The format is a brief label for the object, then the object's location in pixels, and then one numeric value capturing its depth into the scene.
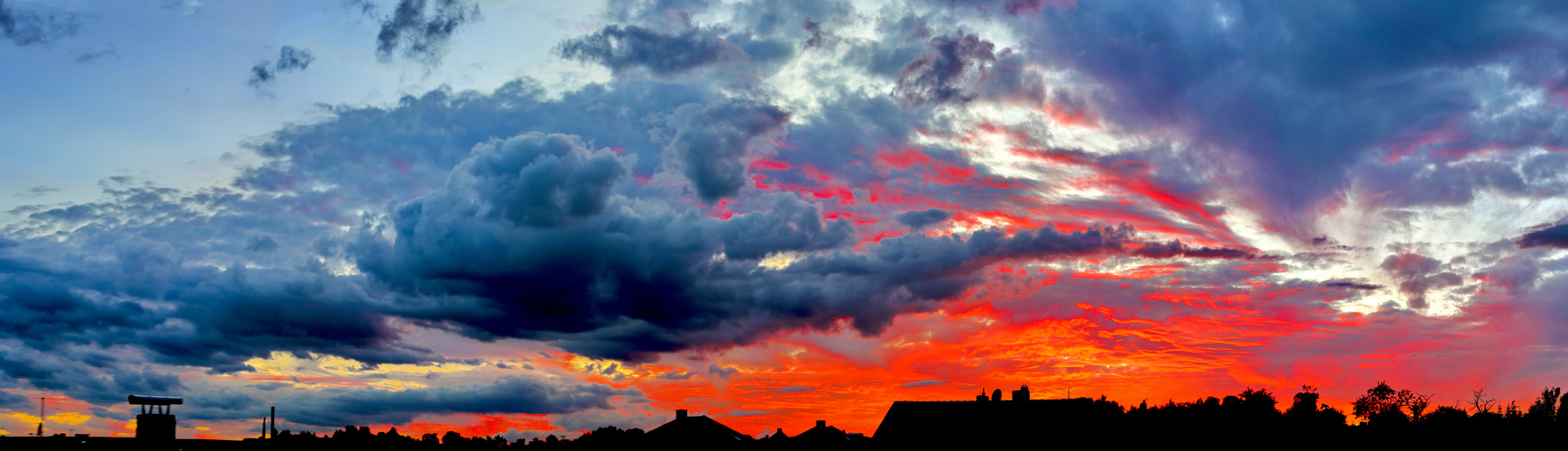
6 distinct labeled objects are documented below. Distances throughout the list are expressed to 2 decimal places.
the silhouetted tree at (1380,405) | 144.25
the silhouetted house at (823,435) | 94.44
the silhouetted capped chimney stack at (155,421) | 63.34
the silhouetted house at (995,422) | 83.19
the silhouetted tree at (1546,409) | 107.95
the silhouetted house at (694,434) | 83.00
